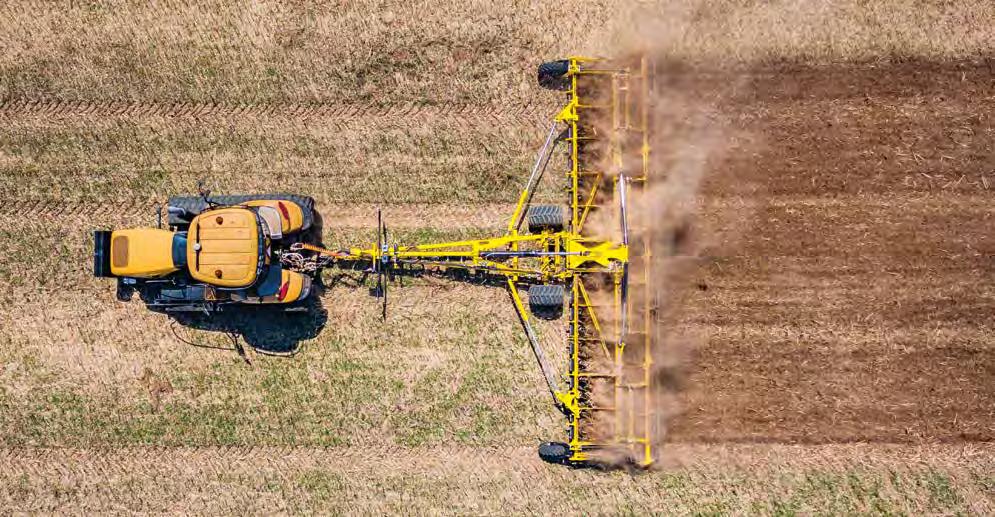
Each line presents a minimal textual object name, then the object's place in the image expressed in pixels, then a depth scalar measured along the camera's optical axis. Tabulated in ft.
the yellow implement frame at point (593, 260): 63.82
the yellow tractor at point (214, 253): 59.88
